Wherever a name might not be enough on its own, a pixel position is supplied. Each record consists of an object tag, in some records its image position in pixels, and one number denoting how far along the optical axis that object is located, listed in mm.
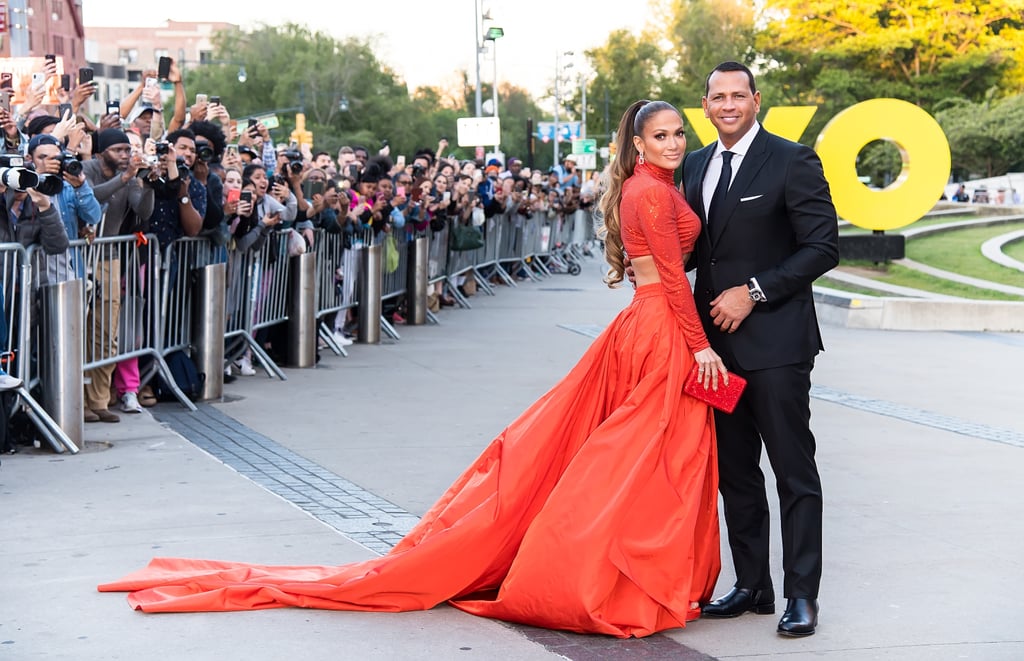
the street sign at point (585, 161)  60497
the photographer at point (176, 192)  10016
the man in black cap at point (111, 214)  9656
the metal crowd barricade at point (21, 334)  8430
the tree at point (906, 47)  72562
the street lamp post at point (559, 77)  73325
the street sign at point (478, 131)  32312
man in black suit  5281
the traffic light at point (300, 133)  28150
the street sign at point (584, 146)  63969
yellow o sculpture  24125
